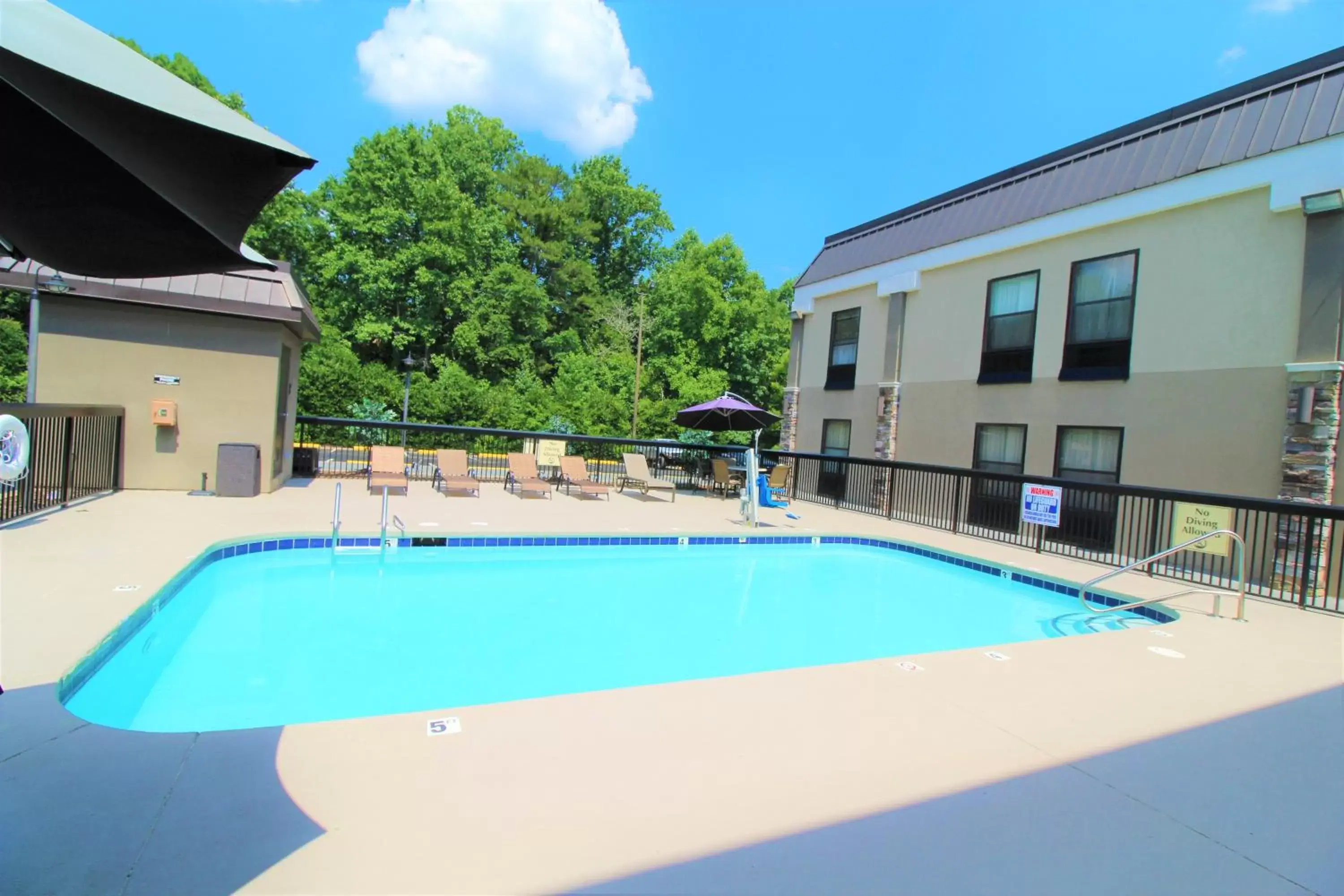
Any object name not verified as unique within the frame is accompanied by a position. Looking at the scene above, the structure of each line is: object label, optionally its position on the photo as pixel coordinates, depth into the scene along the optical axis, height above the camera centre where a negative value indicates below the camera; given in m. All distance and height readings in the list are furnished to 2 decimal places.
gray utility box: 8.36 -0.82
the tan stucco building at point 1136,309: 7.79 +2.48
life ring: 3.43 -0.32
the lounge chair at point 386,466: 10.37 -0.76
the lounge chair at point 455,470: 10.79 -0.77
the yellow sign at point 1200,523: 6.79 -0.45
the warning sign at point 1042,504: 8.16 -0.45
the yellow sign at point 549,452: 12.20 -0.40
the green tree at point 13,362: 17.78 +0.77
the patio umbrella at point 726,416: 12.32 +0.54
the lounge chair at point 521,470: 11.37 -0.71
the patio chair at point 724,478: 12.31 -0.65
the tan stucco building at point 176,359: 7.80 +0.52
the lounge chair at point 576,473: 11.79 -0.74
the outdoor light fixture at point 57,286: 6.61 +1.13
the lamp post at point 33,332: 7.49 +0.69
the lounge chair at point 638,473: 12.22 -0.65
